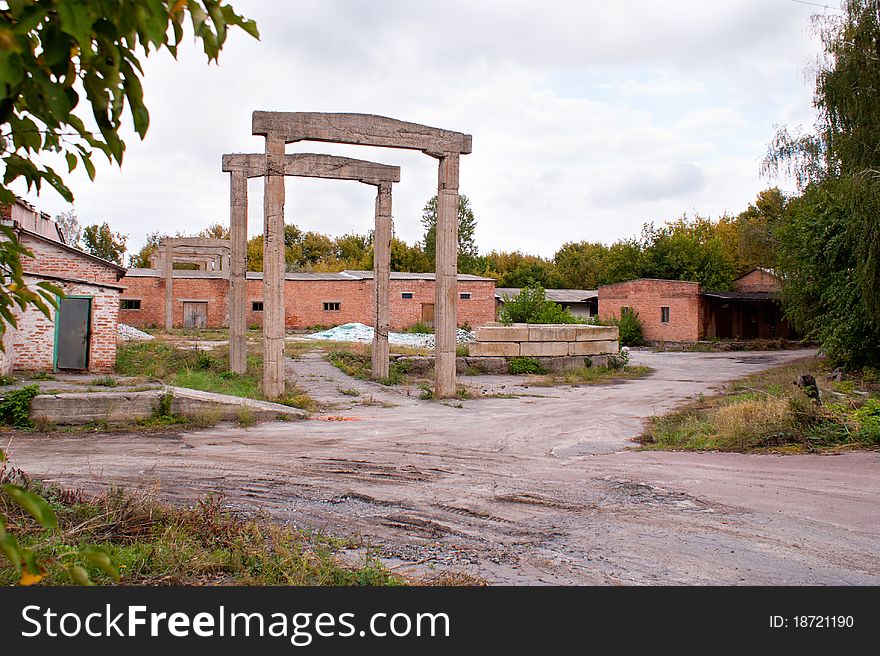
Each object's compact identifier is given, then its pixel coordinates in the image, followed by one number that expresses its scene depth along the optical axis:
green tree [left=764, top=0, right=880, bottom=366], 17.45
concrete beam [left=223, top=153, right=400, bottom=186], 18.16
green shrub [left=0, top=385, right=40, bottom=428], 10.79
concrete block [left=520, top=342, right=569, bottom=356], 22.78
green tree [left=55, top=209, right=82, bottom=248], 67.93
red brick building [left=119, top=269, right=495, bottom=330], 40.28
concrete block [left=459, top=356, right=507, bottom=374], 22.19
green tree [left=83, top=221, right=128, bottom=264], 70.50
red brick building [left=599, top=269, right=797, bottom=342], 40.34
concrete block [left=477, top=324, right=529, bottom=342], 22.48
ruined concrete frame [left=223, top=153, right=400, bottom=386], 18.30
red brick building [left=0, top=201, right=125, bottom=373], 16.00
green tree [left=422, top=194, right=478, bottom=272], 65.78
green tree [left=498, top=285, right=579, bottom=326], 26.83
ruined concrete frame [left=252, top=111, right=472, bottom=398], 14.26
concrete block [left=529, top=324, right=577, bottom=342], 22.81
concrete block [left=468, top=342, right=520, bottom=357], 22.31
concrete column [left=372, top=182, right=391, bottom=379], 19.47
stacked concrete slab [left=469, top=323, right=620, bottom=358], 22.45
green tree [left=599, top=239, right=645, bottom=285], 49.41
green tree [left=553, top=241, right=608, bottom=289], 65.56
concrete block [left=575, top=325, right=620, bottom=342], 24.02
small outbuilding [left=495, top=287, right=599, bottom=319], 51.41
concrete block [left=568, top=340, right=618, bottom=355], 23.69
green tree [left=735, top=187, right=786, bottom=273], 34.06
